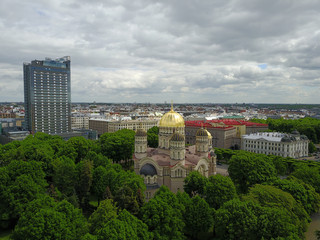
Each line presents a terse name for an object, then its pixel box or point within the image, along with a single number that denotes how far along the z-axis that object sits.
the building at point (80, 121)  194.12
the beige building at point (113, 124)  164.50
